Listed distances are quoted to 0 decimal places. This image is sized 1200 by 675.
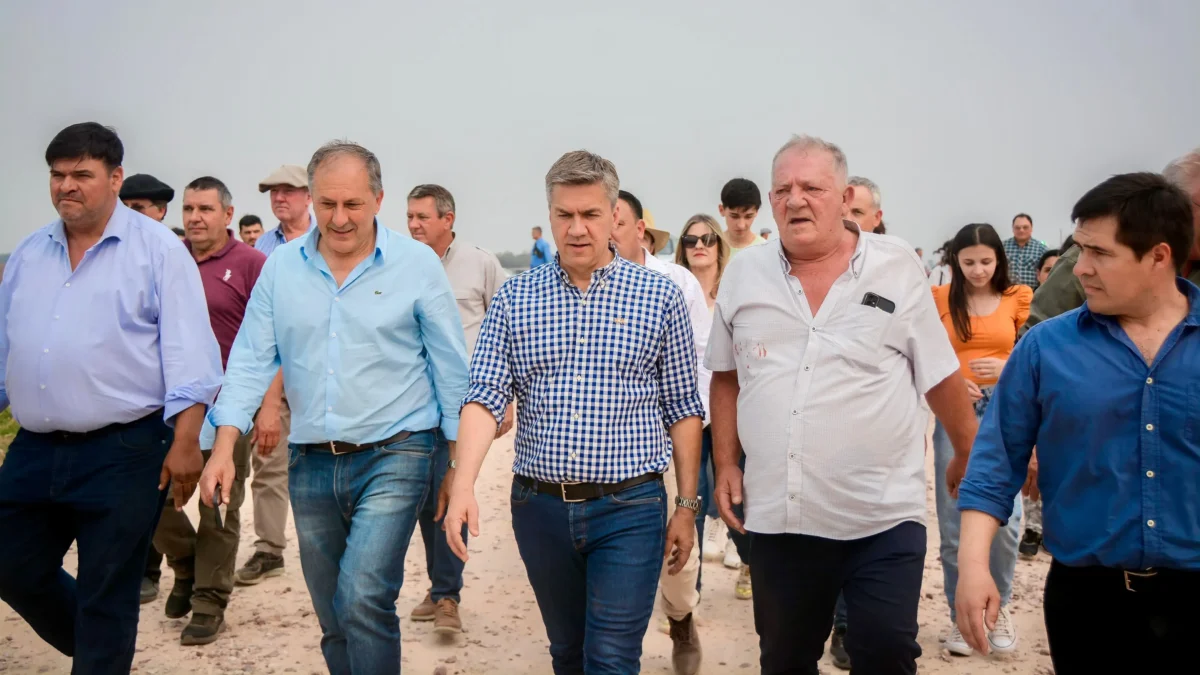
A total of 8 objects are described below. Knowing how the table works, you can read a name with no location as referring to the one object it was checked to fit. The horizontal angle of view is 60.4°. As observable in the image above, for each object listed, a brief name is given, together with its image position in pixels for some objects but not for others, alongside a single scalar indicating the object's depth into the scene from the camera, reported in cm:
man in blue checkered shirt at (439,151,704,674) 363
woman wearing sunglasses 624
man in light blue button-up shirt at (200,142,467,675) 394
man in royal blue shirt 268
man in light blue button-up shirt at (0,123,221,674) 417
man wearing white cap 688
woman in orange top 565
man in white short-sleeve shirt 358
